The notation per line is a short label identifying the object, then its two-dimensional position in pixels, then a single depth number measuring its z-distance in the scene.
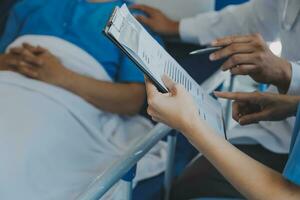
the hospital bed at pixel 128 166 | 1.08
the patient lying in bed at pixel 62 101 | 1.38
